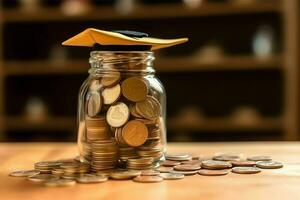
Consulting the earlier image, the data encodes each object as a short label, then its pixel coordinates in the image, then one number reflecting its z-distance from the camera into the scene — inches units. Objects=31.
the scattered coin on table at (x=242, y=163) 26.0
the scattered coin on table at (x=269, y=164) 25.7
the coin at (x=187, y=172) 24.3
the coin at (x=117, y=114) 24.5
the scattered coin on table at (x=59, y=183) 22.3
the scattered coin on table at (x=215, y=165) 25.3
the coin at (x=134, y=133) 24.4
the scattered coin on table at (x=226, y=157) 27.2
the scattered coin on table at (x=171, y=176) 23.4
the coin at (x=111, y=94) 24.9
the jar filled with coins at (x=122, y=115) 24.7
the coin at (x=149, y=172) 23.9
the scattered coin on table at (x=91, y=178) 22.9
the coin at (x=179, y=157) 27.4
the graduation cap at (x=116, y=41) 24.4
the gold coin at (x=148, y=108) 24.9
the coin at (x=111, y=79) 25.1
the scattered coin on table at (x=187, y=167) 25.0
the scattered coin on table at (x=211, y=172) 24.2
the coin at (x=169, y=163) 26.1
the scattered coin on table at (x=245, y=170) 24.6
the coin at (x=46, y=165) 25.3
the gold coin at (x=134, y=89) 24.8
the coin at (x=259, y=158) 27.4
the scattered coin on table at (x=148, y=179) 23.0
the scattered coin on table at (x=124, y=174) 23.5
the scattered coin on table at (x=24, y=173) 24.5
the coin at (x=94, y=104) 25.2
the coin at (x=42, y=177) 23.3
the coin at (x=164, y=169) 24.9
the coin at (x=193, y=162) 26.4
